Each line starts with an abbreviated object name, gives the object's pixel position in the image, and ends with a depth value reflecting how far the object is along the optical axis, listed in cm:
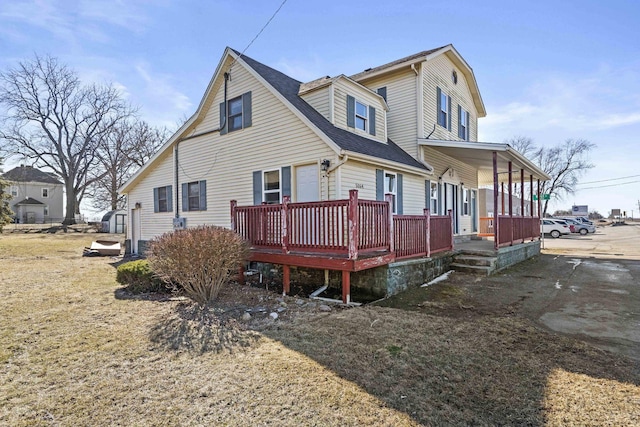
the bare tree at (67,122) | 3241
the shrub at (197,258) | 604
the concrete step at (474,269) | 885
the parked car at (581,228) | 2945
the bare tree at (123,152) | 3347
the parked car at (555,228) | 2719
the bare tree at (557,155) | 4175
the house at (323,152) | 859
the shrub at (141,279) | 725
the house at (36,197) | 4684
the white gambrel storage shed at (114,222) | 2991
